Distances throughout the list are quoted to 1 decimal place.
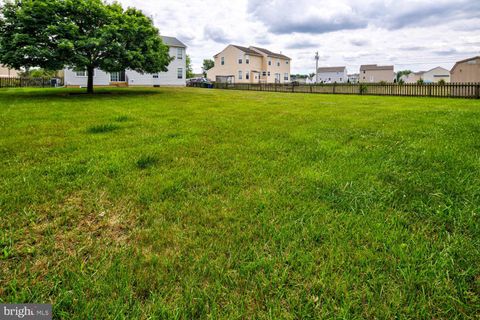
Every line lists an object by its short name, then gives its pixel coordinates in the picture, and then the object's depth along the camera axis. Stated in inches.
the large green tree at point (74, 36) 512.4
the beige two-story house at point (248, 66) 1921.8
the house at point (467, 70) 1615.4
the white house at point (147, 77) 1162.0
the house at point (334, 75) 3415.4
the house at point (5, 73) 1760.6
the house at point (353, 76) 4156.5
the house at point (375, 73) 3223.4
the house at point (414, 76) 3511.8
